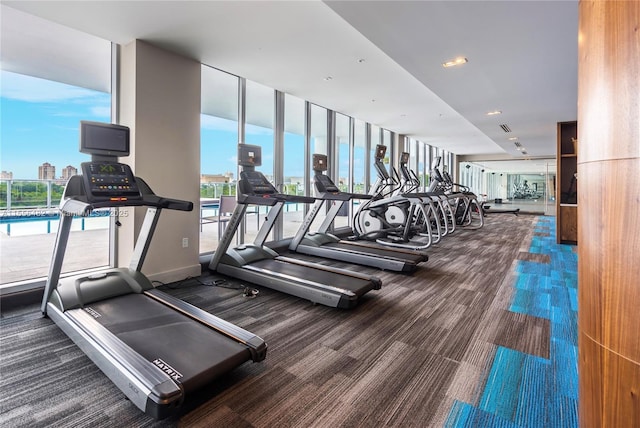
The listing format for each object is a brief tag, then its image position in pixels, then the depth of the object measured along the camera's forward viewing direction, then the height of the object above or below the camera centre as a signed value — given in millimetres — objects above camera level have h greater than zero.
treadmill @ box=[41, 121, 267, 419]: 1812 -790
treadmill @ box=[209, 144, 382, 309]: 3424 -652
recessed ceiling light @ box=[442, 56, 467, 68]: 4053 +1894
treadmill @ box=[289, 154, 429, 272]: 4780 -538
